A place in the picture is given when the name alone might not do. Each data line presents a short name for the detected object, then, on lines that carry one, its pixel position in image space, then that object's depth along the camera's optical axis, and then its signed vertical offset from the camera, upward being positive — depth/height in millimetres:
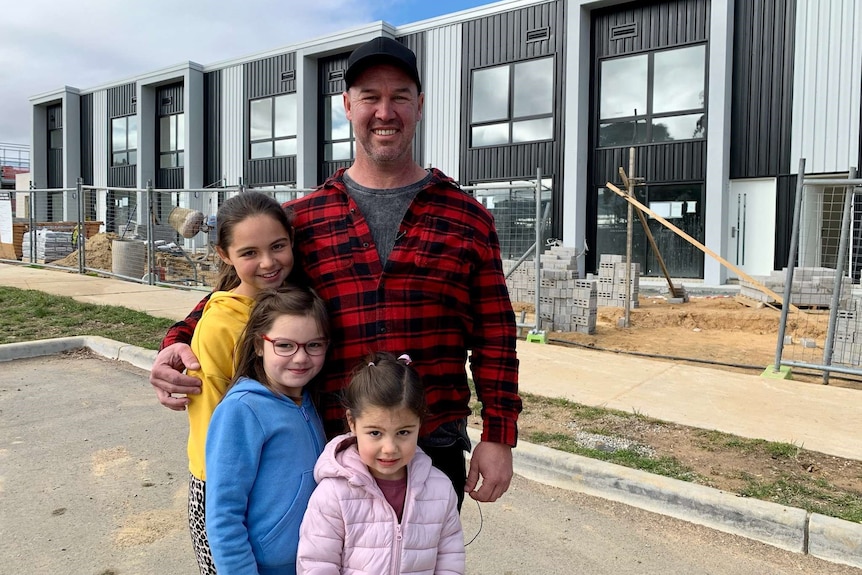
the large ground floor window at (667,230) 15977 +619
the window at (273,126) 23391 +4457
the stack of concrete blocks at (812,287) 11828 -603
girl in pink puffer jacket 1732 -682
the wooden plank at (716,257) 9891 -66
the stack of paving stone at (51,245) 18625 +20
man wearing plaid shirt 1985 -87
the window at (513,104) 17750 +4122
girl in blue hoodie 1688 -524
